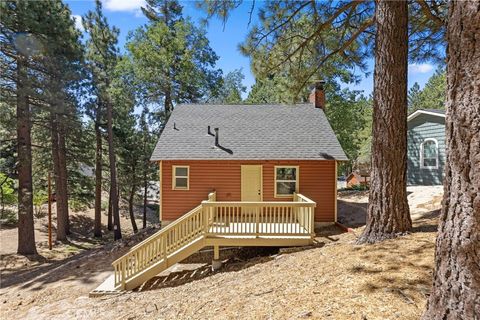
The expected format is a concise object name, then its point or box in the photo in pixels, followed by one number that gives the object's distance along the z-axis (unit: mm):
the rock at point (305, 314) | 3462
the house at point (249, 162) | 11047
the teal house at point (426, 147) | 14547
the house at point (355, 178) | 30878
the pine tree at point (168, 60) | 20781
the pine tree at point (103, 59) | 17359
